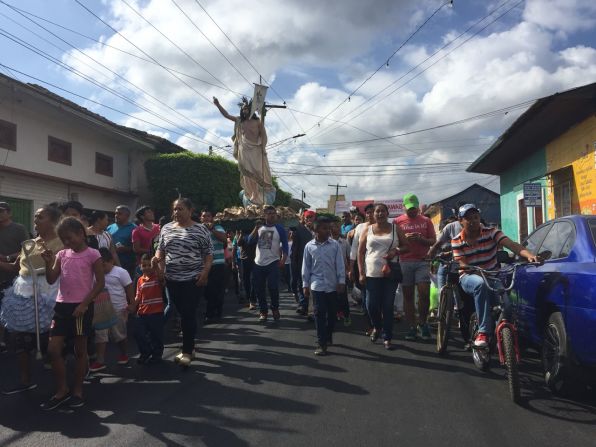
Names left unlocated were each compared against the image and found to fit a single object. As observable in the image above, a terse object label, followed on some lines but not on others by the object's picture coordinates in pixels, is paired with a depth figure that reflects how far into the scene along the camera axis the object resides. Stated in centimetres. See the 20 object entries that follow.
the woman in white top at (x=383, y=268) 609
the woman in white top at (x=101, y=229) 591
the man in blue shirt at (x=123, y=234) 709
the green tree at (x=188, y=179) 2045
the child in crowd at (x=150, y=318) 545
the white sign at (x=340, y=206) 4568
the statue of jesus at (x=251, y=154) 1474
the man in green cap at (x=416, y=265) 661
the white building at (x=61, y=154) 1340
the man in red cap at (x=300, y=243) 888
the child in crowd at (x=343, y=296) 779
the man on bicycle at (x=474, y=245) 505
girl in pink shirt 408
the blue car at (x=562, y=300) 373
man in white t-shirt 809
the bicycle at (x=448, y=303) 557
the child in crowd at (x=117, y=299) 523
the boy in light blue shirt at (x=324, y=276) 594
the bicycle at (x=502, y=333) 405
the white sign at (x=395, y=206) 3709
